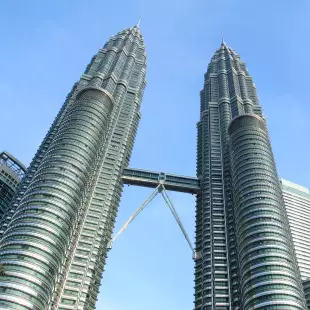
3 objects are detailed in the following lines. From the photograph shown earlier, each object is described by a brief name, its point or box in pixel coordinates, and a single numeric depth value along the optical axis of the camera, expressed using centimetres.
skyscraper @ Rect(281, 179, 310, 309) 17462
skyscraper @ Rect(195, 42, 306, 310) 11000
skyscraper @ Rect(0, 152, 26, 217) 17350
